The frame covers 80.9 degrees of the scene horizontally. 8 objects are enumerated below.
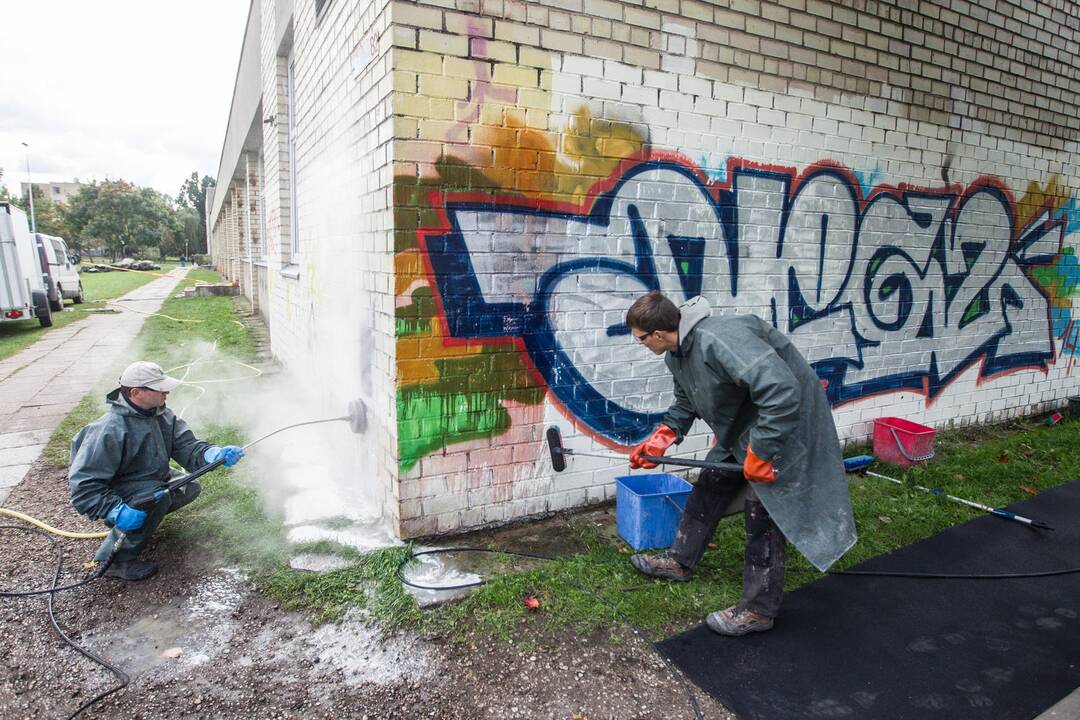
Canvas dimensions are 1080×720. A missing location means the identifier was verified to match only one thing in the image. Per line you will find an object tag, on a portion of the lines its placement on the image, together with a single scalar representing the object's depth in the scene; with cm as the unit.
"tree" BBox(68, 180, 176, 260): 6081
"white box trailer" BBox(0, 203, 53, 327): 1131
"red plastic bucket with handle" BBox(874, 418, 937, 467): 523
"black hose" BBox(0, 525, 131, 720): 250
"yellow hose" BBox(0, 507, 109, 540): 376
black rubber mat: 257
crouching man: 320
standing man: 277
